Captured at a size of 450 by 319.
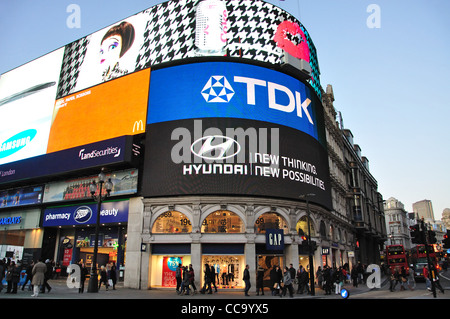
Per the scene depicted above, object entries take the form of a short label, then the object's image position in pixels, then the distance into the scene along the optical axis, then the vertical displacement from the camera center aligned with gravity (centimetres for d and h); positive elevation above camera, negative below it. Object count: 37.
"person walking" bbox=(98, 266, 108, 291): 2261 -143
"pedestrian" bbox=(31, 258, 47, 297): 1664 -101
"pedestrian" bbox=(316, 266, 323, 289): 2706 -171
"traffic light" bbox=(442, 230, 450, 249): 1716 +64
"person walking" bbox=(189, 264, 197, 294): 2231 -140
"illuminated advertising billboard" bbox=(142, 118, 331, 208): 2829 +806
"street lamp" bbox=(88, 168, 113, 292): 1920 -136
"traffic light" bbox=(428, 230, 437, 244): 1808 +93
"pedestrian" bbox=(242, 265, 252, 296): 2175 -157
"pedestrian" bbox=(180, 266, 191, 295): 2212 -172
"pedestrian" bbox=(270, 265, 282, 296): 2242 -170
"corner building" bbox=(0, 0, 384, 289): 2806 +957
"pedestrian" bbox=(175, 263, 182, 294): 2314 -159
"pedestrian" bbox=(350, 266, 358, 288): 3014 -176
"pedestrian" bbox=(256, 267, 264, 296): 2278 -150
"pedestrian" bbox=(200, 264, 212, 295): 2327 -167
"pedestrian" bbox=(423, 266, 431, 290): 2138 -172
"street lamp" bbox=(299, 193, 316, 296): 2298 -131
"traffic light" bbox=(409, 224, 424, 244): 1733 +100
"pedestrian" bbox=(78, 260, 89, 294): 1961 -128
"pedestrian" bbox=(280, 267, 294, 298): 2112 -175
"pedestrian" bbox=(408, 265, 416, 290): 2549 -253
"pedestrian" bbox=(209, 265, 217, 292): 2354 -135
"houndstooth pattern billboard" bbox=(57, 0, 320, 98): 3294 +2187
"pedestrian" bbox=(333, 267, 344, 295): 2461 -189
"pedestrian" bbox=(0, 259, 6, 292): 1784 -92
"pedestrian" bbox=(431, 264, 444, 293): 1764 -118
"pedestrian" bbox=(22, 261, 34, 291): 2055 -106
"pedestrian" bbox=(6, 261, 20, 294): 1845 -116
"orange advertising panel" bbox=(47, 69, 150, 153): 3247 +1442
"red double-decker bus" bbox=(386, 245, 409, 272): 4066 -42
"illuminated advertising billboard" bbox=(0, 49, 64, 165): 4003 +1860
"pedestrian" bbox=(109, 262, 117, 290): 2373 -142
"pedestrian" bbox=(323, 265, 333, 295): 2355 -176
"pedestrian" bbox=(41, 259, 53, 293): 1902 -123
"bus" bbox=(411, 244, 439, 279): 3868 -45
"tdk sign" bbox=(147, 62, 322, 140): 3008 +1455
